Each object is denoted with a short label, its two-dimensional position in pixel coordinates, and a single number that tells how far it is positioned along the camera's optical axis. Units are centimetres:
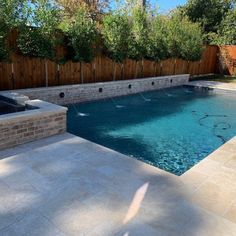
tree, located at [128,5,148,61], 1075
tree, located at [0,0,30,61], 644
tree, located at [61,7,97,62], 852
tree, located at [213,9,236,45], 1901
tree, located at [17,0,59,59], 726
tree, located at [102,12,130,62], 966
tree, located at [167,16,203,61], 1300
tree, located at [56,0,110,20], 1727
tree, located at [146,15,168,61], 1177
